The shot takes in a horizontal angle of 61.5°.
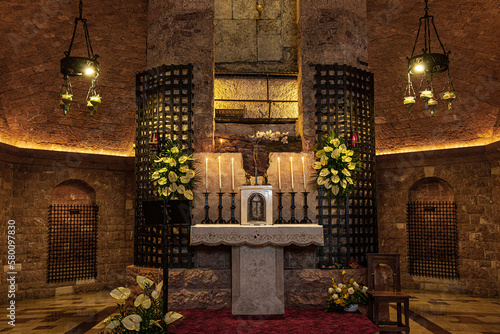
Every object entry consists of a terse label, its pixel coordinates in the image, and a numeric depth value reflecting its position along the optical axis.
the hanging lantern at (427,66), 6.55
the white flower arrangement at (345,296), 6.45
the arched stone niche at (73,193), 11.18
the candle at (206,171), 6.89
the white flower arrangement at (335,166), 6.72
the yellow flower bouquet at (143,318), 4.28
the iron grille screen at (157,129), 7.35
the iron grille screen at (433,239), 10.65
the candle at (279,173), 6.85
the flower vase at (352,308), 6.49
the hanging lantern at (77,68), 6.59
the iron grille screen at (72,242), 10.62
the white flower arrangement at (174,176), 6.50
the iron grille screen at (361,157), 7.29
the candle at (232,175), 6.96
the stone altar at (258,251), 5.94
